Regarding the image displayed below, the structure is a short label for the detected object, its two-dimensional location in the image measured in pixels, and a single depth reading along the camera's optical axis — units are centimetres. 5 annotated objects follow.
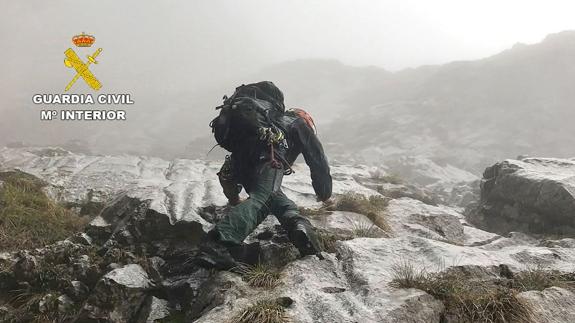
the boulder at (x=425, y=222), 897
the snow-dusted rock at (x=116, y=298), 559
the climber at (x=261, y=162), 570
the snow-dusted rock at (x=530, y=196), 918
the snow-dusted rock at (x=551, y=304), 464
